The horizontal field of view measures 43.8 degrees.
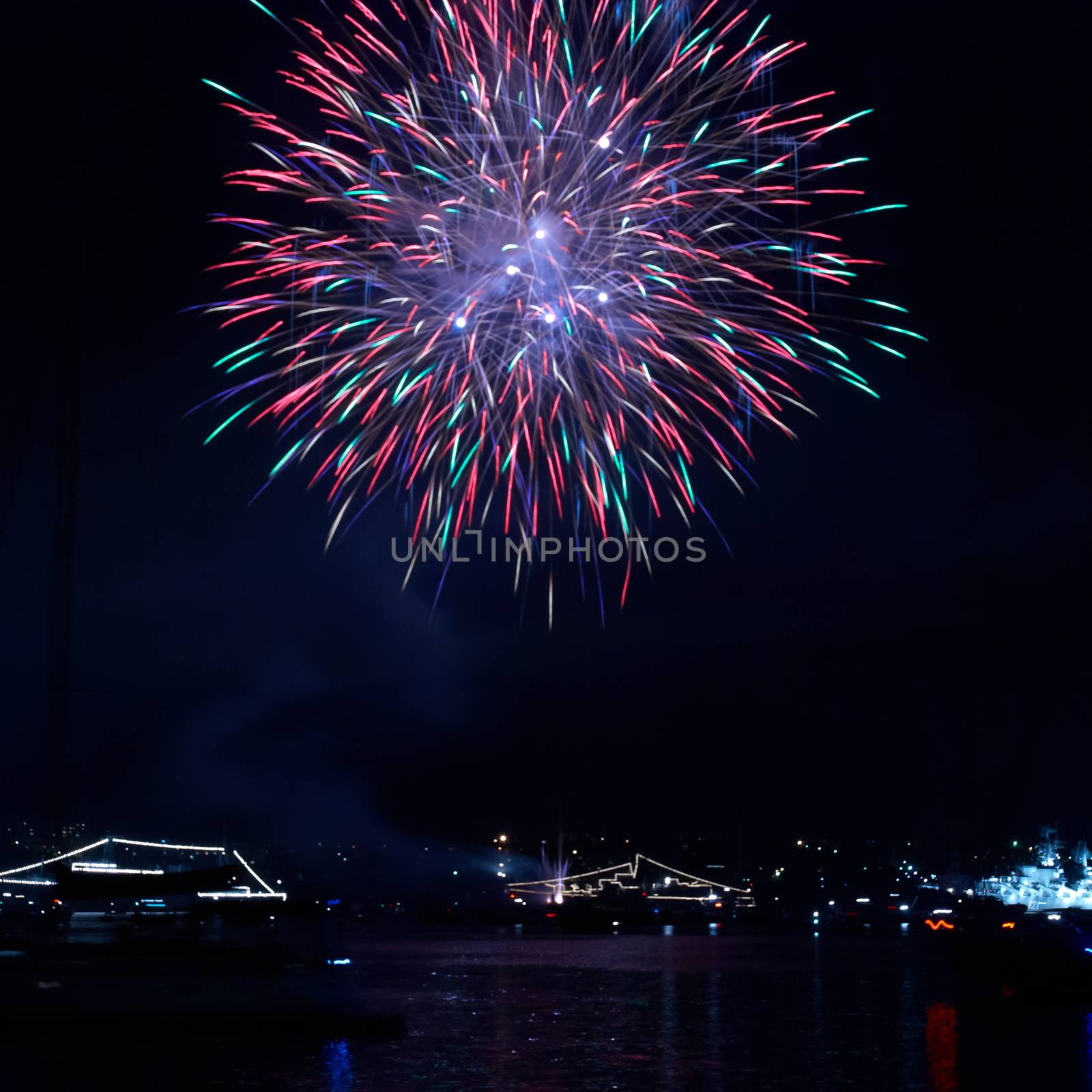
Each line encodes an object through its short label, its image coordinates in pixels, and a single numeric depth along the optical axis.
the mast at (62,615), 30.58
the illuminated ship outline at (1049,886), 105.06
